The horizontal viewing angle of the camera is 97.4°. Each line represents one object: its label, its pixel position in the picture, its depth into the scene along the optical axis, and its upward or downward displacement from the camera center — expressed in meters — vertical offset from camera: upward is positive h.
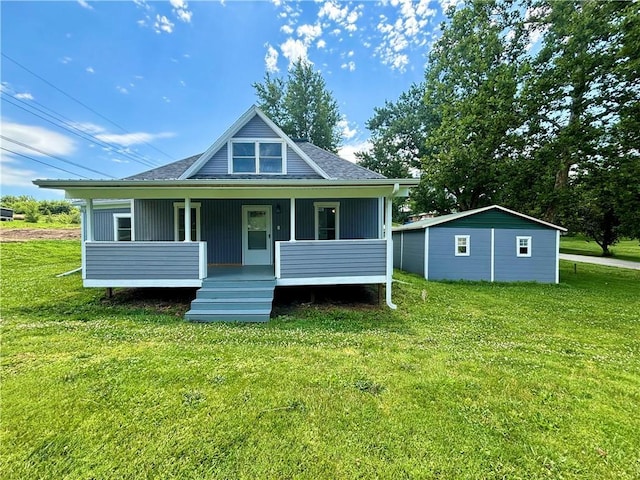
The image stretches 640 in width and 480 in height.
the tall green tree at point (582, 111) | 12.05 +6.13
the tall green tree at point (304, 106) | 22.45 +10.70
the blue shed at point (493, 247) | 11.11 -0.37
